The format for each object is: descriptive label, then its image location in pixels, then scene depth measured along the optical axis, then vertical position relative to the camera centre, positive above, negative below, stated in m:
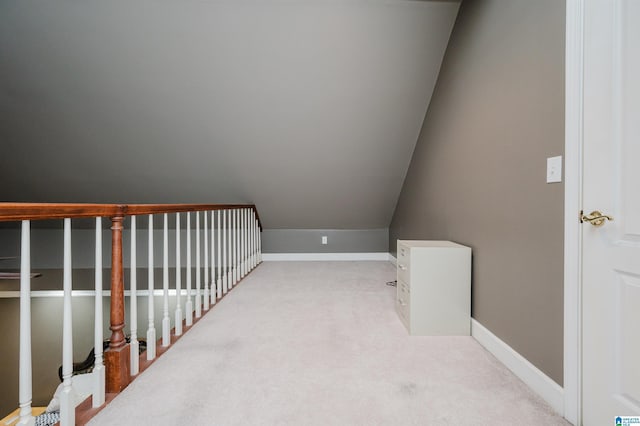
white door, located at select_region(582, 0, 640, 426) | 0.96 +0.00
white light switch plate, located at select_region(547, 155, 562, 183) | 1.21 +0.17
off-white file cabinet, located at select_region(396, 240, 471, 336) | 1.89 -0.51
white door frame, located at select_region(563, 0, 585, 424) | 1.12 +0.03
